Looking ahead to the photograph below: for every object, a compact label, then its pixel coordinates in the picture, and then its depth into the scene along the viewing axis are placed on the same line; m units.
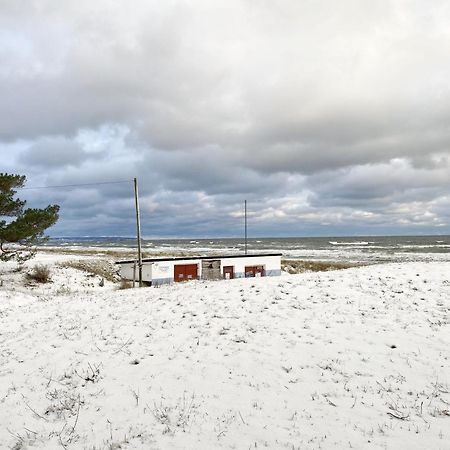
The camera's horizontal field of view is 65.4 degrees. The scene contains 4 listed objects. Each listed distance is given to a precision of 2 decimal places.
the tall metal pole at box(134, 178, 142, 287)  29.09
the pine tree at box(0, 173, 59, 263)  24.59
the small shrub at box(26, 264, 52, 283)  31.70
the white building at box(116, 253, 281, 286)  36.16
